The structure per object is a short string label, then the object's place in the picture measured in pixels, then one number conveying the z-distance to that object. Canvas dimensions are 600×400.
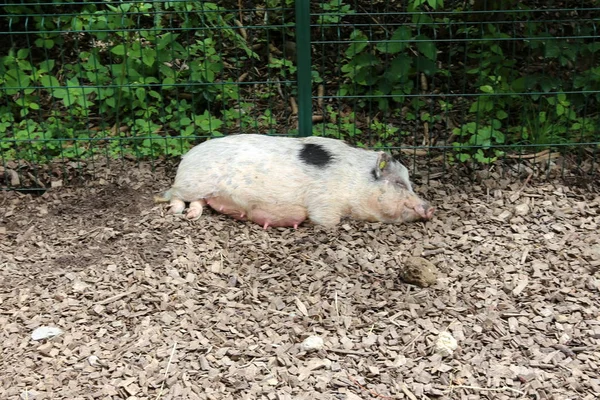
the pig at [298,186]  4.70
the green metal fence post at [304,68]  4.81
